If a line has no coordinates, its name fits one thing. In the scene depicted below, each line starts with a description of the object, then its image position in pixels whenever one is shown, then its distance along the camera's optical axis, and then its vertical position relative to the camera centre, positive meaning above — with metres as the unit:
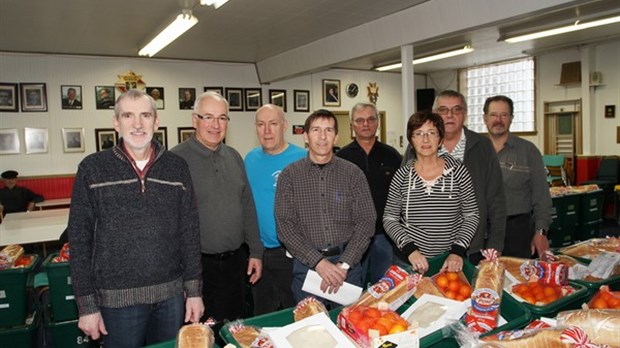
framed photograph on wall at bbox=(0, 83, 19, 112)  7.99 +1.14
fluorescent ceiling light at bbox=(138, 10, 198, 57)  5.58 +1.76
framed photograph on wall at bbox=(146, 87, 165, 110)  9.20 +1.26
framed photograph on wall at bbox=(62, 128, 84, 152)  8.54 +0.35
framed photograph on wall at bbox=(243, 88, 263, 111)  10.23 +1.21
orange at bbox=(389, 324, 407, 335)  1.20 -0.51
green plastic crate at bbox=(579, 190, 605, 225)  6.12 -0.98
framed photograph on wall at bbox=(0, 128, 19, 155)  8.05 +0.34
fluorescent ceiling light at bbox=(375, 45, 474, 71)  8.53 +1.80
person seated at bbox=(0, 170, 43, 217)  7.46 -0.64
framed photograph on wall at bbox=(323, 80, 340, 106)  11.16 +1.39
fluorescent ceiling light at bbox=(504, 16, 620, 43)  6.38 +1.69
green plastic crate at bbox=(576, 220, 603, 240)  6.17 -1.31
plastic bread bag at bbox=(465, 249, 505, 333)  1.36 -0.51
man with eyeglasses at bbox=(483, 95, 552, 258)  3.07 -0.34
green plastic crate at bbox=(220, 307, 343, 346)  1.43 -0.56
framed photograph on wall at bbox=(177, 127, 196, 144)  9.55 +0.45
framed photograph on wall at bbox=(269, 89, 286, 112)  10.52 +1.27
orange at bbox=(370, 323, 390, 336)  1.21 -0.51
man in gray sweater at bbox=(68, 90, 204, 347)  1.79 -0.35
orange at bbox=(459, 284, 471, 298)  1.61 -0.55
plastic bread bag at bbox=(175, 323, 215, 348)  1.26 -0.54
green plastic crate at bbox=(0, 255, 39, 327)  3.04 -0.95
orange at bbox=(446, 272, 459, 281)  1.73 -0.53
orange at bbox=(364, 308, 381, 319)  1.30 -0.50
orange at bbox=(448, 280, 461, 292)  1.66 -0.55
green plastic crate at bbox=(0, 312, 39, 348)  3.05 -1.23
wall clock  11.48 +1.48
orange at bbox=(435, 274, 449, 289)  1.70 -0.54
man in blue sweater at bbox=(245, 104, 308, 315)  2.77 -0.34
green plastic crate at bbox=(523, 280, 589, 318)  1.52 -0.60
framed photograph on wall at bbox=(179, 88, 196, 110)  9.52 +1.19
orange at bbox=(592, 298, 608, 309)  1.49 -0.57
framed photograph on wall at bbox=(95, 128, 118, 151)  8.81 +0.36
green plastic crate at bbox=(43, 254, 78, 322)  3.08 -0.95
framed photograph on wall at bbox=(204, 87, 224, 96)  9.78 +1.41
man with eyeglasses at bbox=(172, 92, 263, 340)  2.40 -0.29
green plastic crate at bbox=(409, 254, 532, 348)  1.29 -0.57
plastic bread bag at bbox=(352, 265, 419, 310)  1.48 -0.50
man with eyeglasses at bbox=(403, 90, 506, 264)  2.48 -0.15
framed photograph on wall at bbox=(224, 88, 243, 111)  10.01 +1.21
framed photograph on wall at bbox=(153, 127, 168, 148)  9.34 +0.41
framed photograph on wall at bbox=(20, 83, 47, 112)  8.16 +1.15
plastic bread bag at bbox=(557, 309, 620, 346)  1.22 -0.54
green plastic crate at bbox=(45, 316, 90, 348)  3.15 -1.28
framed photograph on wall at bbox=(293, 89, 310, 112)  10.80 +1.19
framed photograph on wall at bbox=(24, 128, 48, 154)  8.23 +0.35
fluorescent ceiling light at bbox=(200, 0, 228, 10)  4.58 +1.58
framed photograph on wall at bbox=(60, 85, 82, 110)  8.48 +1.17
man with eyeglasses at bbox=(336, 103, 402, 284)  3.00 -0.12
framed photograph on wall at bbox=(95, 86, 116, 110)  8.76 +1.18
